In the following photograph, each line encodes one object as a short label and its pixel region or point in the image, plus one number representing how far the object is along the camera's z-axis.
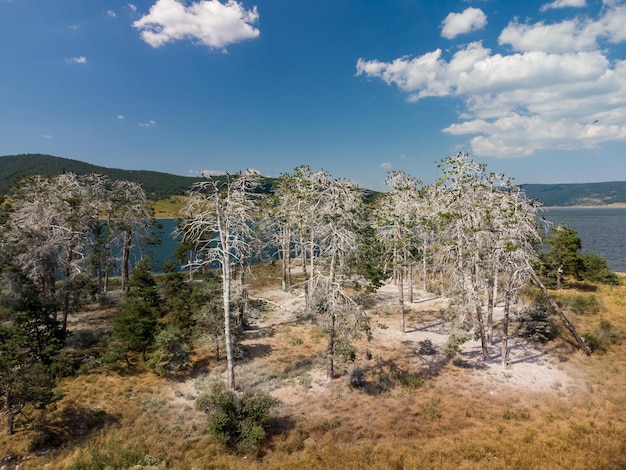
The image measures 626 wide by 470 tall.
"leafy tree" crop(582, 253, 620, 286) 43.28
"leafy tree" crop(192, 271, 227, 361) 20.62
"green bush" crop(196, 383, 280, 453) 13.87
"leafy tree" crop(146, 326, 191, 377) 19.83
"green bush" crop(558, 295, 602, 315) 31.69
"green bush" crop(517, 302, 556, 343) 25.56
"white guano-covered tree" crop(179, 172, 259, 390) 16.52
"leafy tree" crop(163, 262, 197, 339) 23.47
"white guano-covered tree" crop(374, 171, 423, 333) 24.89
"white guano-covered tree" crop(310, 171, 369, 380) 17.58
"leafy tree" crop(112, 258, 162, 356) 20.94
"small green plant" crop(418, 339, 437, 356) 23.77
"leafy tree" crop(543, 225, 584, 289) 42.19
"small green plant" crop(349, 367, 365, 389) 18.92
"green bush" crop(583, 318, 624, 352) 23.88
